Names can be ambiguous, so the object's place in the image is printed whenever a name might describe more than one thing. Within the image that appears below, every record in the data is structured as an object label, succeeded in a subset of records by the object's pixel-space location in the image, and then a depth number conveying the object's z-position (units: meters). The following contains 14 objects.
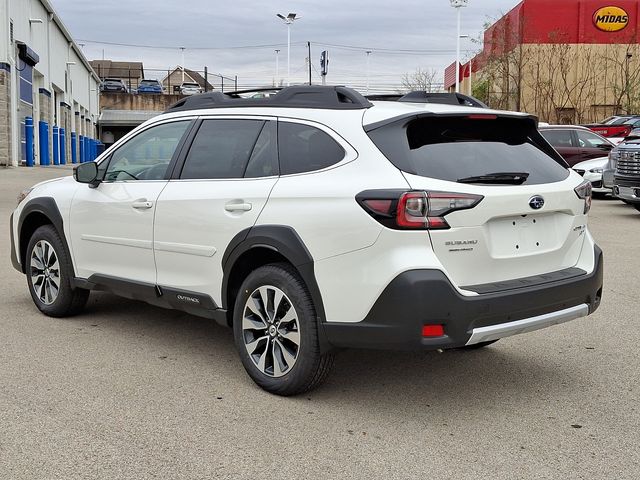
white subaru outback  3.79
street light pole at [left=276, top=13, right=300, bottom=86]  49.19
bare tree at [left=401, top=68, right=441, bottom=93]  66.73
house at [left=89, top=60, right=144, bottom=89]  101.73
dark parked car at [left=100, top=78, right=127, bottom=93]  78.14
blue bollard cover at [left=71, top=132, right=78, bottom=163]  49.06
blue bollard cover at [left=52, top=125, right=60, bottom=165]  39.69
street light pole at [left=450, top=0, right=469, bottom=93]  41.19
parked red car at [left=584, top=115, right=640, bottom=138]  27.22
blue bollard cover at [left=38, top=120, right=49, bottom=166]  35.53
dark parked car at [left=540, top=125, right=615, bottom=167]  20.34
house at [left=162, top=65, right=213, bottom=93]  100.74
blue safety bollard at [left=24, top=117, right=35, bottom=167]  32.16
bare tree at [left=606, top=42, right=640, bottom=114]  43.62
